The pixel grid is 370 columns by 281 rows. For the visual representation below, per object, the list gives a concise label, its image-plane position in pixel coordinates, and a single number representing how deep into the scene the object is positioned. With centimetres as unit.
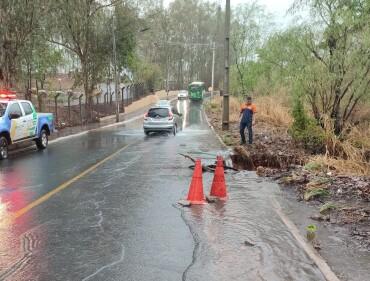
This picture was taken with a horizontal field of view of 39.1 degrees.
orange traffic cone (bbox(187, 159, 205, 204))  920
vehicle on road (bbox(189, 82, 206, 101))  8125
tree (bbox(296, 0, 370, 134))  1777
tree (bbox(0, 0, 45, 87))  2573
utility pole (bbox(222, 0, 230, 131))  2721
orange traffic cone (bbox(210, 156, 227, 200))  979
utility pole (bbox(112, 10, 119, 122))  4044
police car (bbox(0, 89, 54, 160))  1638
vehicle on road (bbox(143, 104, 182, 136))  2767
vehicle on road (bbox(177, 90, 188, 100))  8719
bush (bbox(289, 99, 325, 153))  1798
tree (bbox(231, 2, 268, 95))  4777
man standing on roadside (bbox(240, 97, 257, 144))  1976
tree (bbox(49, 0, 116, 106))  3603
